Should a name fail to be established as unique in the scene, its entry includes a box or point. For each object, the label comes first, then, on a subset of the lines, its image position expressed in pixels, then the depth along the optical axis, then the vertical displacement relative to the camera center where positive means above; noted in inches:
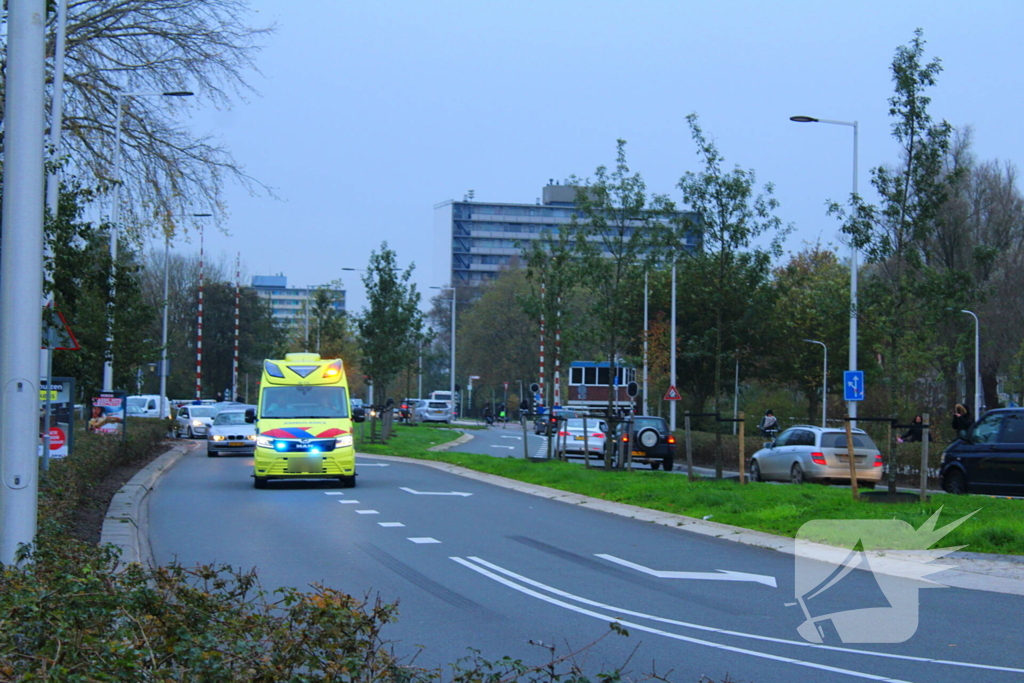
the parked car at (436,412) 2876.5 -78.2
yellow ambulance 863.1 -34.8
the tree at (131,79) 825.5 +229.0
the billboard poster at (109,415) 1016.2 -48.0
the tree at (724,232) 1056.2 +148.0
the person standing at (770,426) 1376.7 -49.4
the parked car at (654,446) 1257.4 -69.3
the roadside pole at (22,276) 290.0 +26.4
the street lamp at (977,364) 1611.2 +41.5
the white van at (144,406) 2015.3 -54.0
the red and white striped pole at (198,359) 2042.6 +35.2
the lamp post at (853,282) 1072.8 +110.5
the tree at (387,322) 1724.9 +92.2
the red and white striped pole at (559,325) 1159.6 +61.7
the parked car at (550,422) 1105.4 -47.6
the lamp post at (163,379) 1695.1 -3.4
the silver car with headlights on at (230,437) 1359.5 -71.8
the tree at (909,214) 815.1 +130.5
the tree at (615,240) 1023.0 +134.7
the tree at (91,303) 559.9 +57.9
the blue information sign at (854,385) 1022.4 +3.4
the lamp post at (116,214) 848.9 +144.5
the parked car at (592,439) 1395.2 -69.2
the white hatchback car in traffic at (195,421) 1804.9 -69.9
